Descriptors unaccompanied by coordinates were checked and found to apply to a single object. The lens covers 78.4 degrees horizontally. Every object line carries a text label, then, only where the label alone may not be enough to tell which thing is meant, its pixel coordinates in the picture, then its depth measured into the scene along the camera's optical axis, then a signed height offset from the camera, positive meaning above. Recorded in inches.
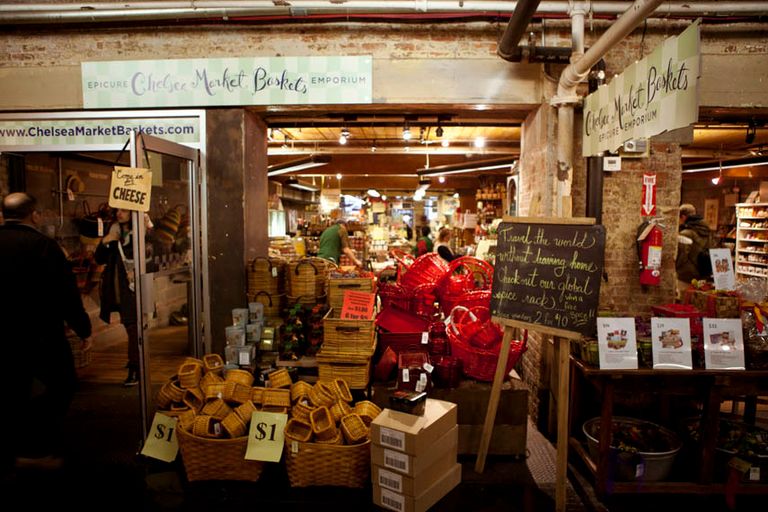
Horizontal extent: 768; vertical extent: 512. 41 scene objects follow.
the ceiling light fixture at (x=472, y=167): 335.4 +48.0
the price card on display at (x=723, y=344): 132.3 -31.6
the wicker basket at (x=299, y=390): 151.0 -51.4
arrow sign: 177.6 +14.1
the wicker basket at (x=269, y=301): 198.6 -29.5
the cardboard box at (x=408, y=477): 122.4 -65.7
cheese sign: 140.9 +13.0
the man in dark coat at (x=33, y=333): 133.6 -29.9
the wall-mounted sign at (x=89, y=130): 195.0 +42.0
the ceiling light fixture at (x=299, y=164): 314.7 +45.8
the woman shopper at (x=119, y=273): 202.5 -18.5
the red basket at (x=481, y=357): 155.8 -42.4
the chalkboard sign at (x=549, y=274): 127.7 -12.2
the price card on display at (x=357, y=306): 164.7 -26.2
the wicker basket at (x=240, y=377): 154.2 -48.2
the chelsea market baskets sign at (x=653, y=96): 104.0 +34.6
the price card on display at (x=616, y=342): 132.4 -31.1
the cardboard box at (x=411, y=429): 120.7 -52.2
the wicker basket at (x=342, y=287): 181.5 -21.4
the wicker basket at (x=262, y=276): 198.7 -18.9
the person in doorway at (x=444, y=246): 351.6 -10.8
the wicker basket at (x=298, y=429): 136.5 -58.8
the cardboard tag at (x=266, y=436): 135.9 -59.9
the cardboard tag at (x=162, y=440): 147.6 -66.2
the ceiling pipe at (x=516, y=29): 137.6 +65.7
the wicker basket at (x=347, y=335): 161.8 -35.8
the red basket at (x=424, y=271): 200.5 -17.1
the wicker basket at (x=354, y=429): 136.7 -58.1
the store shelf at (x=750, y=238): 390.6 -4.9
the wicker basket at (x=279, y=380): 158.9 -50.3
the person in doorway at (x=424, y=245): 398.9 -11.3
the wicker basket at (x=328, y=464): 135.1 -67.2
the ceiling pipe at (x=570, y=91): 131.3 +51.1
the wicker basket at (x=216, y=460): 138.1 -67.8
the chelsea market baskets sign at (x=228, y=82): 185.2 +59.7
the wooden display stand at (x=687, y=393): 131.0 -45.3
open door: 148.6 -8.4
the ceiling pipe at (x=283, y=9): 169.5 +83.0
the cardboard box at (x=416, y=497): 123.1 -71.5
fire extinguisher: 174.6 -6.7
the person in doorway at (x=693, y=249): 242.4 -8.6
